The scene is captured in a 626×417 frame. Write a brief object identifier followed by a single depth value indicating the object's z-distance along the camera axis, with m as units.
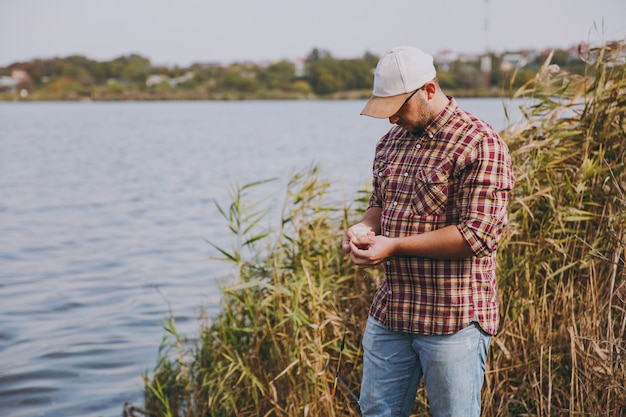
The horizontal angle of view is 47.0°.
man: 2.63
